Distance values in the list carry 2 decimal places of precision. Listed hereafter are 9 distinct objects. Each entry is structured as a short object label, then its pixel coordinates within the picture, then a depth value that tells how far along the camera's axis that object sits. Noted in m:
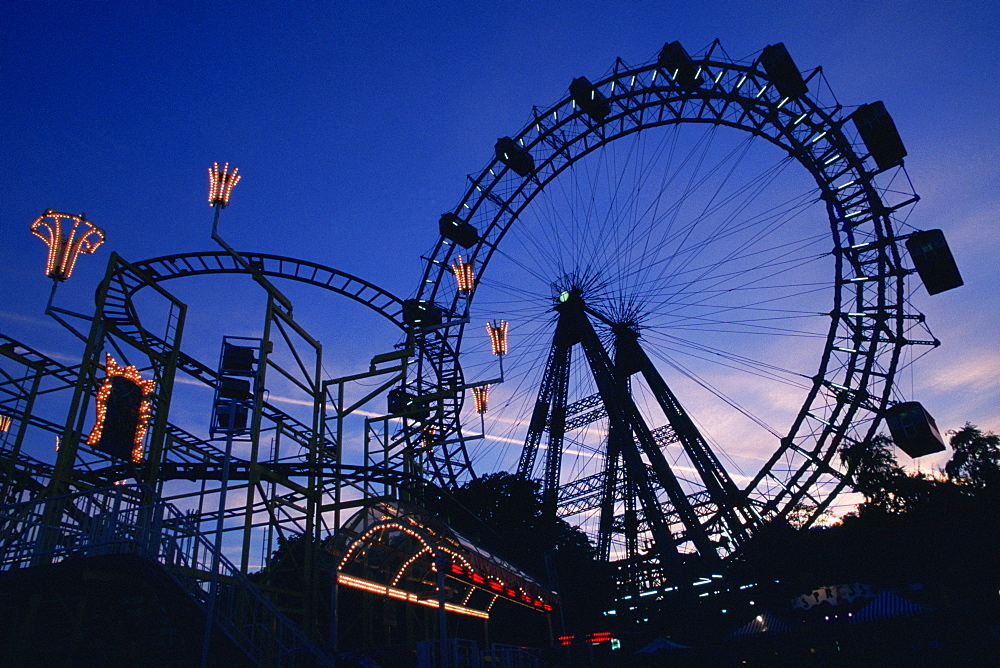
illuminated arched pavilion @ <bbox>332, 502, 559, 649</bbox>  13.11
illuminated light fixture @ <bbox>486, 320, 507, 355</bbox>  26.24
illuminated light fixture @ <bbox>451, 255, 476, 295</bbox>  26.13
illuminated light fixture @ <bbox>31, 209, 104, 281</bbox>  14.27
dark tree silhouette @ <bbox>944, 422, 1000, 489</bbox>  29.25
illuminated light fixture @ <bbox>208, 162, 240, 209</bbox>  15.17
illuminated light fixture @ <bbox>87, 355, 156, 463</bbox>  14.60
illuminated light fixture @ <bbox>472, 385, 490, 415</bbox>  28.44
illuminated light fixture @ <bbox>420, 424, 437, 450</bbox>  26.06
